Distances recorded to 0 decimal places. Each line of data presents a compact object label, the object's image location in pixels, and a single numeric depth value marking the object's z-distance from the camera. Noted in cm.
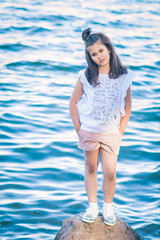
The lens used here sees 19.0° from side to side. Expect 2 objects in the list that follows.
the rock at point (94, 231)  452
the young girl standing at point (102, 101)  443
